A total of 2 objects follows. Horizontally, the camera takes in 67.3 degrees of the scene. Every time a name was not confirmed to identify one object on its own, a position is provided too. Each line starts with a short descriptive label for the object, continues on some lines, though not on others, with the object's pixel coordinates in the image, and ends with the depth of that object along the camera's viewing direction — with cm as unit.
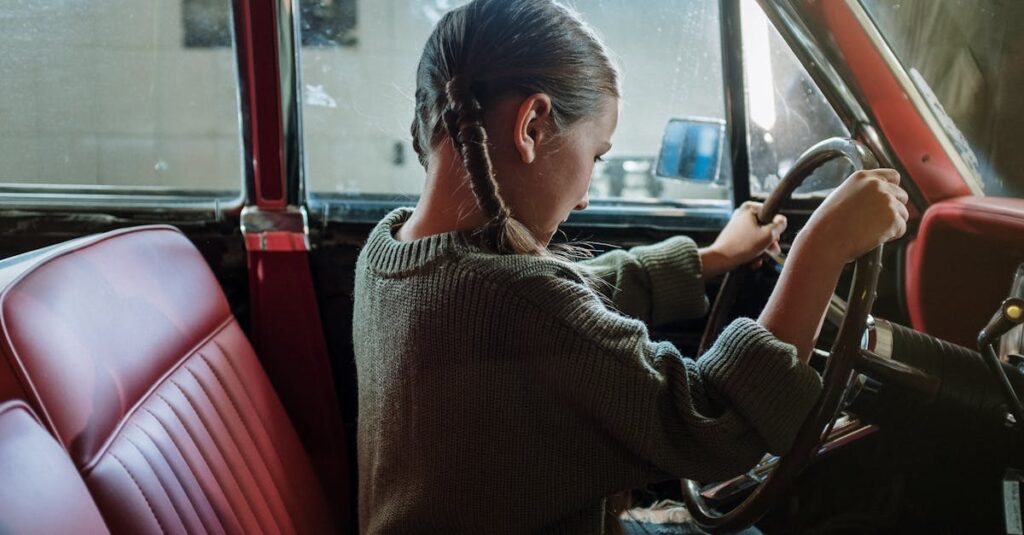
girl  85
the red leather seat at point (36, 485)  66
